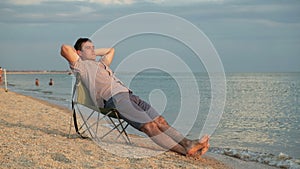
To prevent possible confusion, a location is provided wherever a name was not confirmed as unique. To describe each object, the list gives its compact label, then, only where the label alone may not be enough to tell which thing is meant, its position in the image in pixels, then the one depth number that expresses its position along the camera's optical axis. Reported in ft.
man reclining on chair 13.89
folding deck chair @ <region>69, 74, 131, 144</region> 14.77
